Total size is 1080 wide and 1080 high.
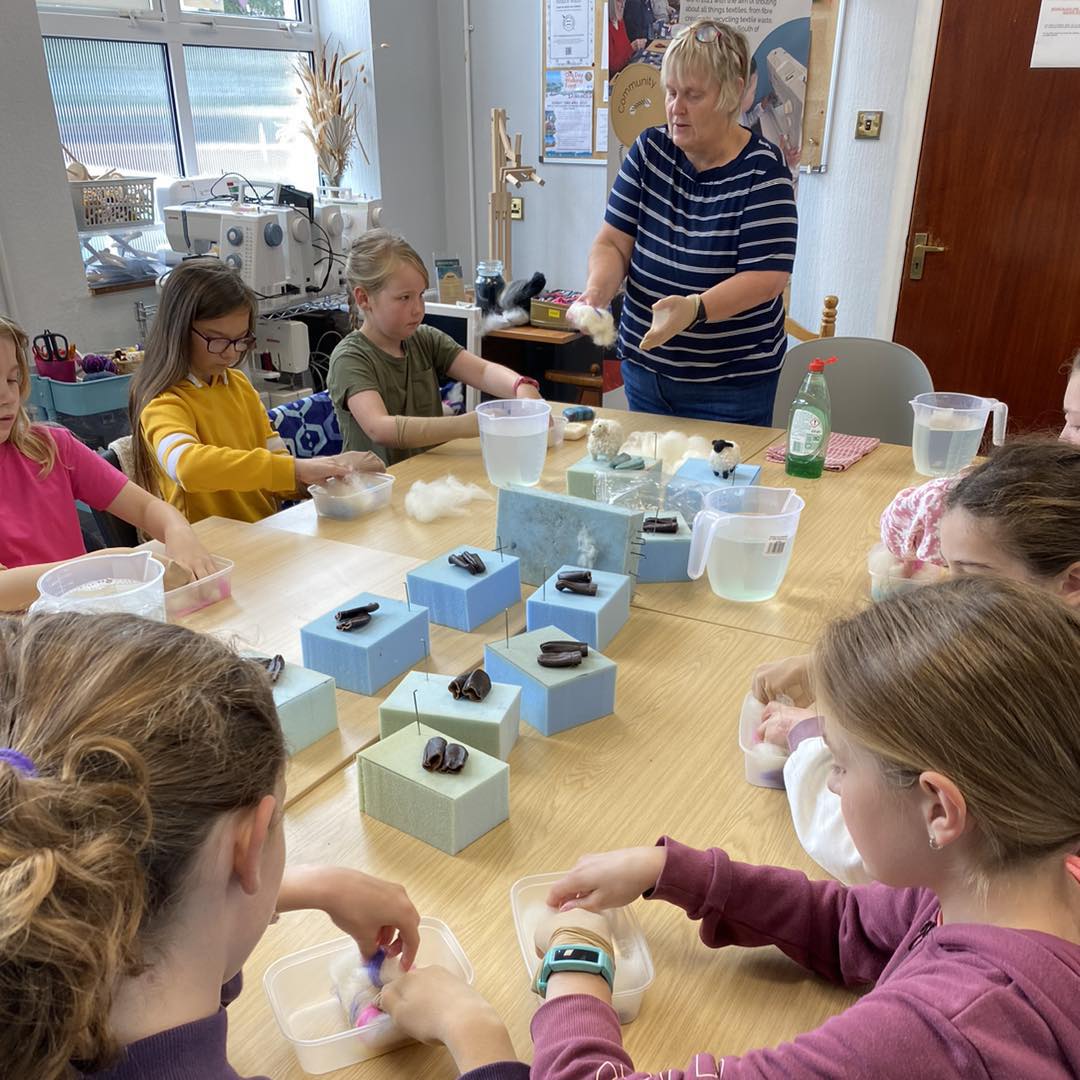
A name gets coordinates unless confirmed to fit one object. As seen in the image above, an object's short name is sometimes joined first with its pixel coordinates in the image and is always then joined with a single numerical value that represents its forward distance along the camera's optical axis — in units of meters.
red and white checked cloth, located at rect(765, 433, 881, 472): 2.06
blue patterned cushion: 2.36
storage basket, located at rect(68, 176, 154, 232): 3.18
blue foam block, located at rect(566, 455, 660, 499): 1.72
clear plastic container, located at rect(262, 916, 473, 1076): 0.71
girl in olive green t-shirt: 2.17
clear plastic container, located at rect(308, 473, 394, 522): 1.77
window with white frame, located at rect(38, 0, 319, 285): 3.34
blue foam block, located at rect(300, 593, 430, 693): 1.19
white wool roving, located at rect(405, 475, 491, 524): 1.77
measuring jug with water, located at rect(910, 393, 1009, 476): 1.95
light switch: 3.50
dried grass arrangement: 3.99
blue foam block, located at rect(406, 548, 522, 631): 1.35
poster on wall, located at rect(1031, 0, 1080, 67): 3.10
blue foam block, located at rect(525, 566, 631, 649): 1.27
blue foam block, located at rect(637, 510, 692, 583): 1.51
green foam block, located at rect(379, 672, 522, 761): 1.03
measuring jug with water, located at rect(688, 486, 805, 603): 1.43
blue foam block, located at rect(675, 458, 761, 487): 1.72
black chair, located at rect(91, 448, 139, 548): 1.91
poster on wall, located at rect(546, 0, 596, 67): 3.98
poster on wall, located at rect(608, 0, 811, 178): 3.47
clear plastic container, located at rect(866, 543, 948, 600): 1.42
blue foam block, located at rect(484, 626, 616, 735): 1.10
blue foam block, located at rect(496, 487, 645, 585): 1.44
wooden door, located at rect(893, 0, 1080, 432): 3.23
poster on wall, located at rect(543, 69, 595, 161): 4.11
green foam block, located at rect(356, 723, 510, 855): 0.92
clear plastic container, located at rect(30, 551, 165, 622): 1.21
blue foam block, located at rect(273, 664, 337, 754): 1.06
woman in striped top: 2.04
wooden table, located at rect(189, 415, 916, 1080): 0.76
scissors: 2.80
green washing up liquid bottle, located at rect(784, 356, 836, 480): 1.93
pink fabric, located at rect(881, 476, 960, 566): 1.47
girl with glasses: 1.83
